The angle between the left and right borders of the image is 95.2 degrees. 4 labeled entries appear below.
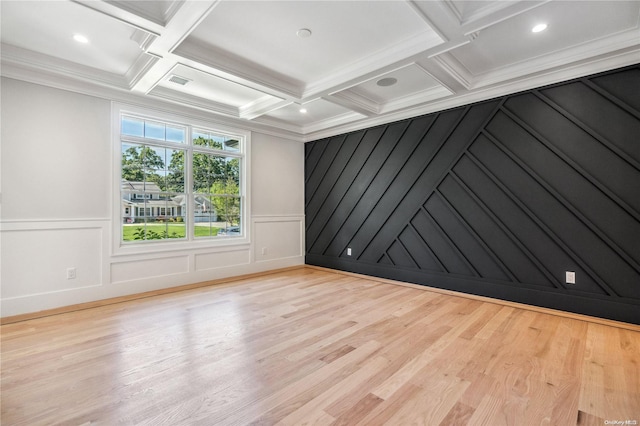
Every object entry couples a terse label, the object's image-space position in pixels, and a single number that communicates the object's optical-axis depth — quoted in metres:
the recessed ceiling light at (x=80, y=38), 2.70
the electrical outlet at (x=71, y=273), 3.33
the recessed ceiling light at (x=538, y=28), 2.55
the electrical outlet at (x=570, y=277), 3.06
